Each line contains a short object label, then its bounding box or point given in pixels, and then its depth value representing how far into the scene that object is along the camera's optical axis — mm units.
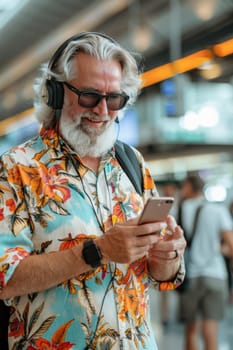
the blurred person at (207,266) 3986
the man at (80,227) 1340
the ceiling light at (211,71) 8195
